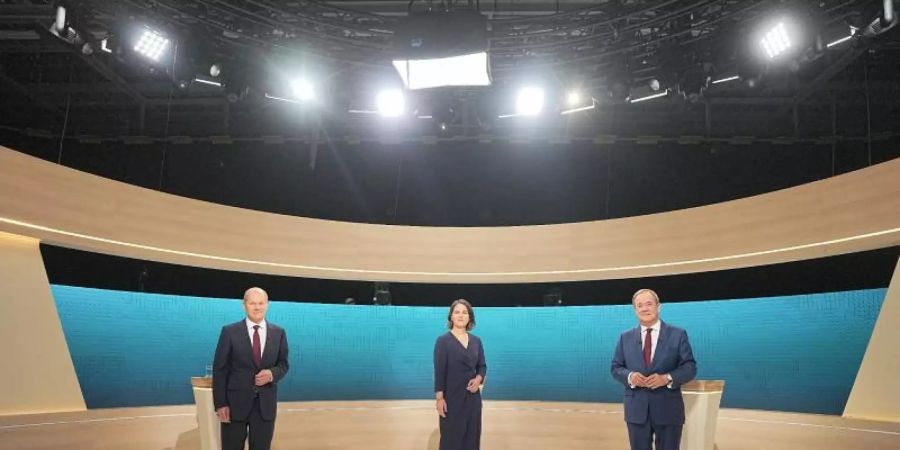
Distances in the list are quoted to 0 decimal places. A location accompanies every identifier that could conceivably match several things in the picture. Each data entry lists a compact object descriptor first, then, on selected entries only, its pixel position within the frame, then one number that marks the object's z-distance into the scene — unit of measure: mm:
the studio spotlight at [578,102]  7480
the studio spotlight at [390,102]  7496
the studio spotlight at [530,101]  7395
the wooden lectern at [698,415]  4004
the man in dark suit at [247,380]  3648
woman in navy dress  4047
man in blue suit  3365
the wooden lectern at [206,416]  4473
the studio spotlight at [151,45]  6141
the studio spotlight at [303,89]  7168
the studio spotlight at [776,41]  5852
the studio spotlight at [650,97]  7090
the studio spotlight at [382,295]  8008
